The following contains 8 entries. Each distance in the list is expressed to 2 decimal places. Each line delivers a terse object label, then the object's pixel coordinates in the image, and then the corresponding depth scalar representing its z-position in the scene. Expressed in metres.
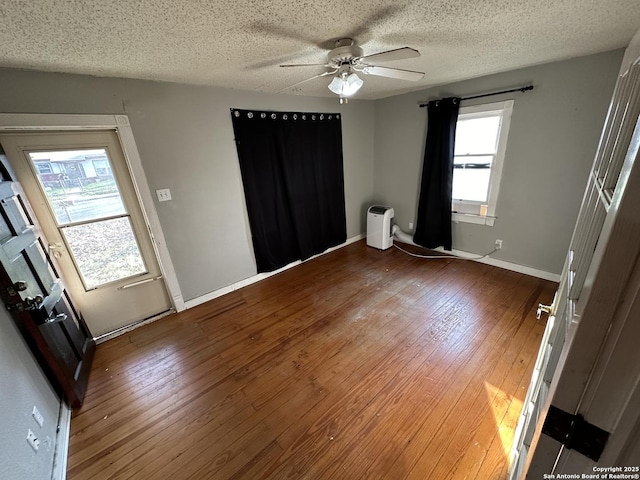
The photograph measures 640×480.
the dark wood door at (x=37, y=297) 1.43
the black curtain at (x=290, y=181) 2.88
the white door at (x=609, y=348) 0.43
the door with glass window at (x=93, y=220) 1.91
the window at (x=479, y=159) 2.87
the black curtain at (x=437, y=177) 3.13
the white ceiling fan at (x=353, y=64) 1.44
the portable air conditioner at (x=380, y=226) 3.81
